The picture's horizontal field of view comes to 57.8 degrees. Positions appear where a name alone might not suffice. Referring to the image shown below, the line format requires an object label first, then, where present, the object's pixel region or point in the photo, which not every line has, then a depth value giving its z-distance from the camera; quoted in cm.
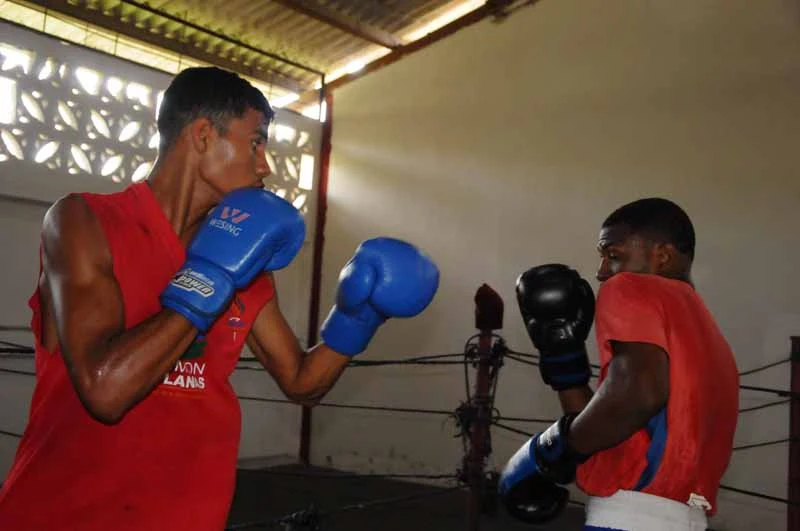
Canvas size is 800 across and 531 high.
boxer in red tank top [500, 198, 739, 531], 120
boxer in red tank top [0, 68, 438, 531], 90
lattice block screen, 448
